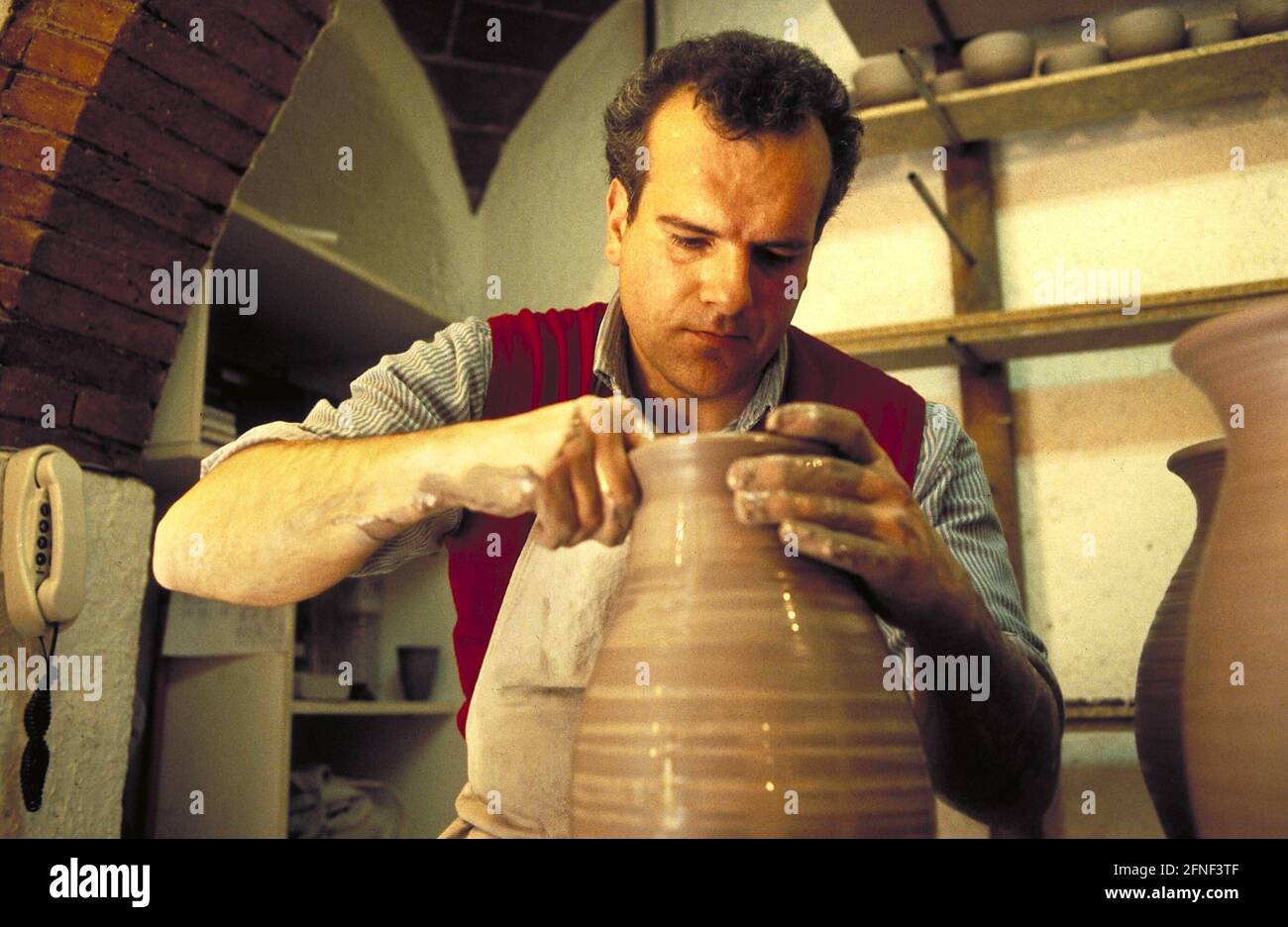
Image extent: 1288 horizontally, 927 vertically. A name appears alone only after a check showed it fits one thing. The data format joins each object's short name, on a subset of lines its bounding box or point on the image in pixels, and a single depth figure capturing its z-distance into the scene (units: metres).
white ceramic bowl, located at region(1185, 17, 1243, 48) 2.45
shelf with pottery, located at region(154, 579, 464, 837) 2.40
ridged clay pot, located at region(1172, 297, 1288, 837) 0.75
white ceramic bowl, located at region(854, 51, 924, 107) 2.67
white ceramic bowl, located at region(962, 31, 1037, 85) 2.59
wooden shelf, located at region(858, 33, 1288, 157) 2.47
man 0.79
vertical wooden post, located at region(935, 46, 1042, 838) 2.77
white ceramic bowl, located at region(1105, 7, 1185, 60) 2.47
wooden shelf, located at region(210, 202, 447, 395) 2.51
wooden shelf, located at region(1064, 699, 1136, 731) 2.35
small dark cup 3.01
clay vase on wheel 0.61
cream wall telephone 1.82
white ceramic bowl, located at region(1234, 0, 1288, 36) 2.38
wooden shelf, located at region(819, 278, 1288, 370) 2.35
